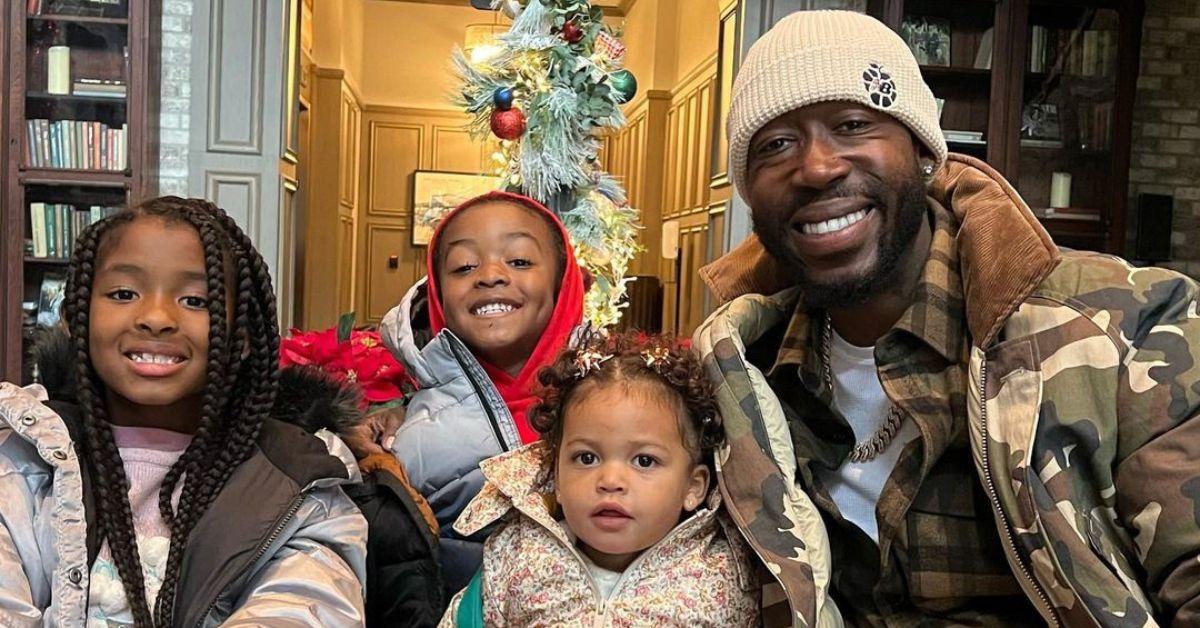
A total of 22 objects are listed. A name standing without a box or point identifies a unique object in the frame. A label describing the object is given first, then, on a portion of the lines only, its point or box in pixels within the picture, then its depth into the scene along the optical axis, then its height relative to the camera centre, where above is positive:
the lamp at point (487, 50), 3.24 +0.73
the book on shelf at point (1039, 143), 4.66 +0.70
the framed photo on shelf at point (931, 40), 4.62 +1.15
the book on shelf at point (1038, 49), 4.63 +1.13
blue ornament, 3.16 +0.54
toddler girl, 1.48 -0.39
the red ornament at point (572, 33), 3.17 +0.76
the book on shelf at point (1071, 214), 4.67 +0.36
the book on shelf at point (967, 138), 4.61 +0.70
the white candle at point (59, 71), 4.38 +0.79
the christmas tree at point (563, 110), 3.15 +0.51
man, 1.24 -0.14
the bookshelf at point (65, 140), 4.30 +0.48
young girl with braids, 1.38 -0.32
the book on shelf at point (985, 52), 4.59 +1.10
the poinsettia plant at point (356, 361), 2.07 -0.22
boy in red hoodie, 1.87 -0.15
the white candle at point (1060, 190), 4.68 +0.48
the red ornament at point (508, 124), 3.15 +0.46
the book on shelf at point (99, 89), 4.39 +0.72
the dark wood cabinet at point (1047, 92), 4.56 +0.93
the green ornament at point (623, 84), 3.21 +0.61
